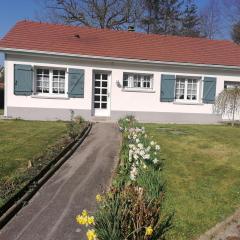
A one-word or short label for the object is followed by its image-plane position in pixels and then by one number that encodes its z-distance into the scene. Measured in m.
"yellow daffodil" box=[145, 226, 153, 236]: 4.17
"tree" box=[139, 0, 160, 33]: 36.22
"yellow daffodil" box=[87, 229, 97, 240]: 3.92
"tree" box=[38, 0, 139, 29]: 33.75
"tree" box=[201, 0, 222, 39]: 43.44
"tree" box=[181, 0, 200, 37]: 39.41
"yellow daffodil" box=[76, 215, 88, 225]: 4.12
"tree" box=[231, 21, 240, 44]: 39.91
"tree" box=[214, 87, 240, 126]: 17.69
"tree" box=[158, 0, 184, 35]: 37.41
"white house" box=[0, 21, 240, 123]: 16.22
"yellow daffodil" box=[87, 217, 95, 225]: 4.16
